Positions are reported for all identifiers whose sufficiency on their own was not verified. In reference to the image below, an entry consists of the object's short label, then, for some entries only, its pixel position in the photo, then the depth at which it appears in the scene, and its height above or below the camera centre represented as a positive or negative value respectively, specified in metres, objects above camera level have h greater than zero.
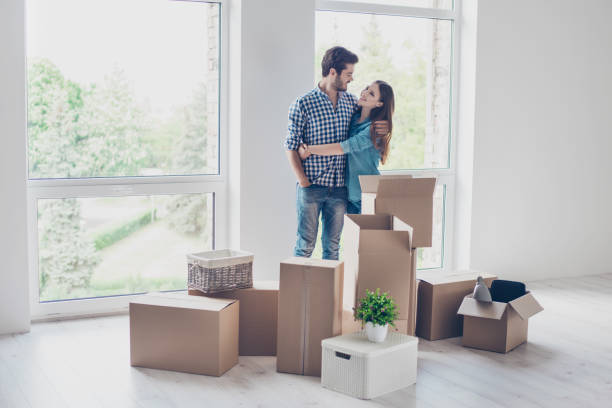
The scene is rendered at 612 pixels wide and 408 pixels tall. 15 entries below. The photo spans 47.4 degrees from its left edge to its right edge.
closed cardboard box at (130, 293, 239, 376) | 3.07 -0.78
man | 3.84 +0.10
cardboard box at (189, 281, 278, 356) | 3.34 -0.76
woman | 3.77 +0.11
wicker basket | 3.24 -0.53
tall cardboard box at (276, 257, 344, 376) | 3.06 -0.66
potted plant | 2.97 -0.64
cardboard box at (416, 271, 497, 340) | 3.68 -0.75
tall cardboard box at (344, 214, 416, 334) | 3.23 -0.47
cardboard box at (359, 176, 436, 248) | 3.45 -0.19
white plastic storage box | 2.87 -0.85
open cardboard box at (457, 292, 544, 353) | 3.43 -0.78
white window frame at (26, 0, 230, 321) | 3.85 -0.18
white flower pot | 2.98 -0.72
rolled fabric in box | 3.66 -0.66
